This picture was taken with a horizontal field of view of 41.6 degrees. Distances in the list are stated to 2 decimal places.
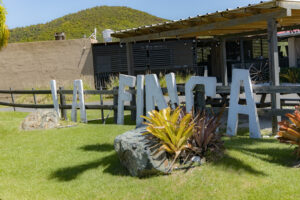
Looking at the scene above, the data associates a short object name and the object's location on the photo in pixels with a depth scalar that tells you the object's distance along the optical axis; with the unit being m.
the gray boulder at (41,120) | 10.06
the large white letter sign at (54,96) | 12.59
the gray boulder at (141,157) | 5.77
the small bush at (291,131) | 5.96
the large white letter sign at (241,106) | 7.73
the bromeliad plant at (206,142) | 6.05
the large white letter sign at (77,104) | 11.65
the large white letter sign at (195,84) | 8.07
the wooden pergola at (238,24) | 8.23
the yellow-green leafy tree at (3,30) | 17.11
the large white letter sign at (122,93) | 10.36
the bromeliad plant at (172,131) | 5.98
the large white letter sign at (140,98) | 9.74
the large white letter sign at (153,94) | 8.79
